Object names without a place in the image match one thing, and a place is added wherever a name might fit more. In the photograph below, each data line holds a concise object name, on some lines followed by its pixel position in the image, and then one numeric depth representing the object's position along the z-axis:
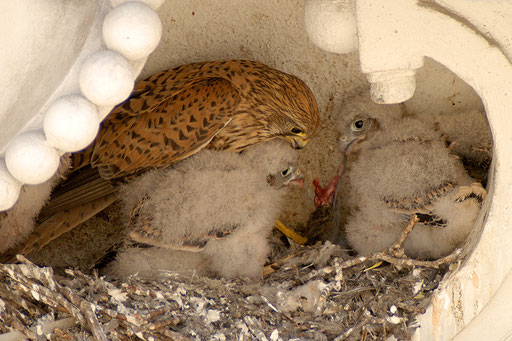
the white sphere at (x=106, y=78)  6.78
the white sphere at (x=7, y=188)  6.80
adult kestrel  7.16
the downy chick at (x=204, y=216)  7.12
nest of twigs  6.95
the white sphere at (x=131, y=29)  6.79
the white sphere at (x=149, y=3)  6.81
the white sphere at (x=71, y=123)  6.78
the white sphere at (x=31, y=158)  6.79
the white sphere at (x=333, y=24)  6.92
